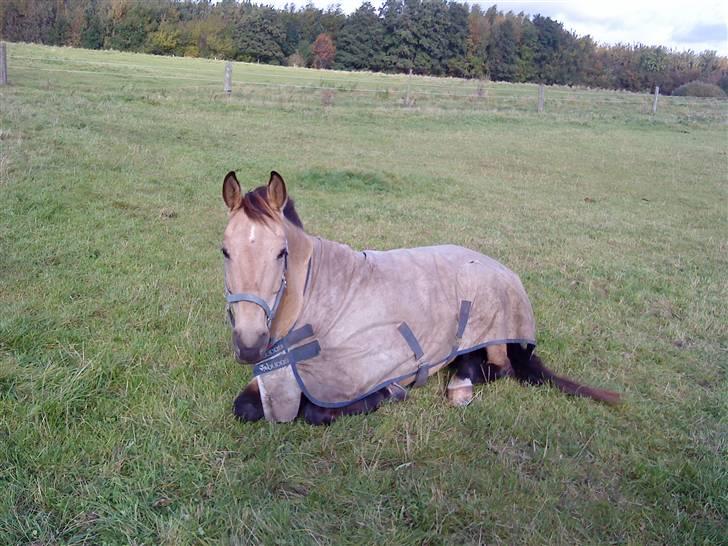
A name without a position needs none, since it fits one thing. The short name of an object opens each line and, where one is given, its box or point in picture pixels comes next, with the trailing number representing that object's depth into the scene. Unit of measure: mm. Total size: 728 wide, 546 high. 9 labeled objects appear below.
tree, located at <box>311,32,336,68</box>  66438
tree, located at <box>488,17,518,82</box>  67438
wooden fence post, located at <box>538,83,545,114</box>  26266
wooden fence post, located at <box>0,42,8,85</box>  16673
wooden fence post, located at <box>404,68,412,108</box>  23719
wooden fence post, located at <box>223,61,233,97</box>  20583
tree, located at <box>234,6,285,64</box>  62344
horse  2773
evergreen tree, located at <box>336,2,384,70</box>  66188
